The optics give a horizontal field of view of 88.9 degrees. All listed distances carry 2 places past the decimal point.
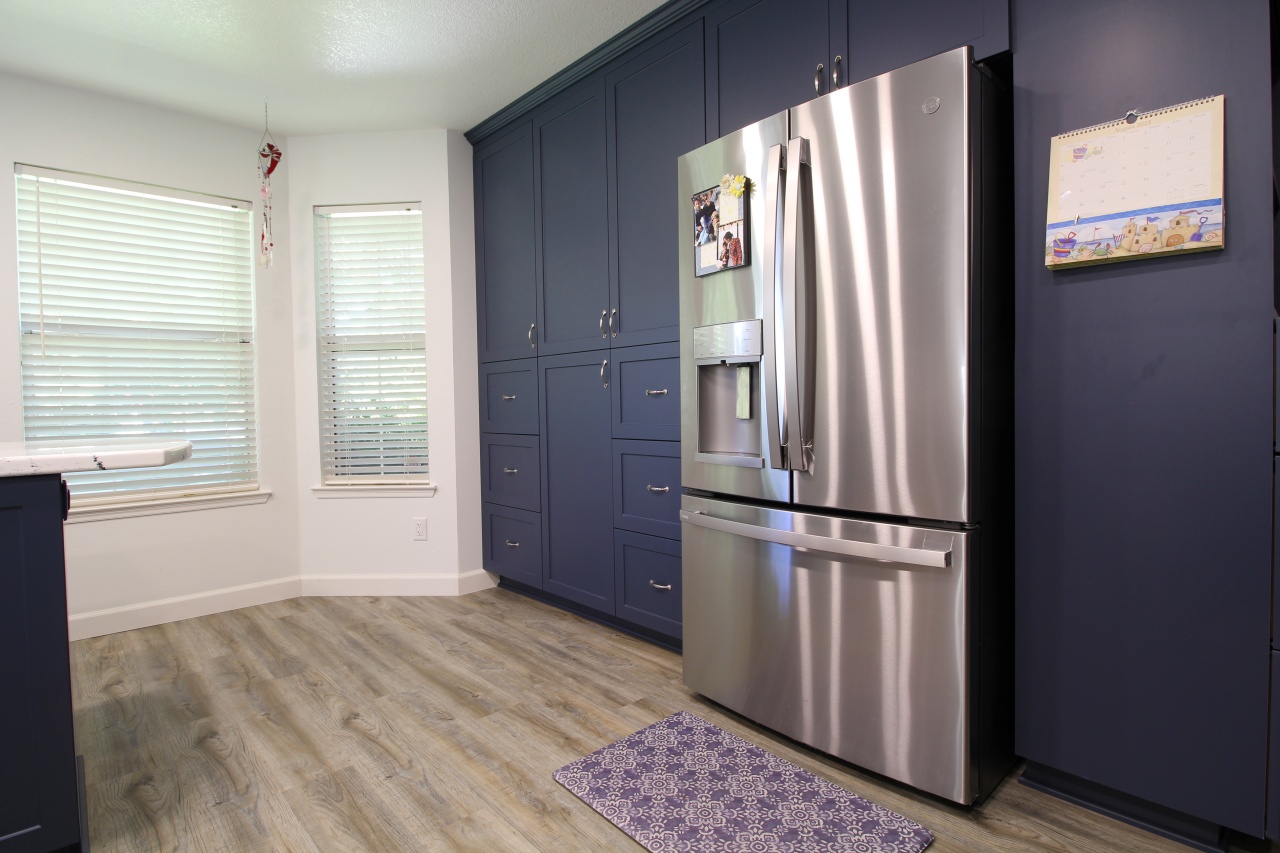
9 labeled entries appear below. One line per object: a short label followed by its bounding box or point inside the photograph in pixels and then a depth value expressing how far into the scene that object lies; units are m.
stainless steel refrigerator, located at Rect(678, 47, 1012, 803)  1.46
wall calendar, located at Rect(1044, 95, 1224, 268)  1.30
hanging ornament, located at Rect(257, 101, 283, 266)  3.12
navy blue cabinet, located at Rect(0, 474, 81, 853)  1.29
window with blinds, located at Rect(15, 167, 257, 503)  2.83
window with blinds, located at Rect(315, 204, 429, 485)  3.48
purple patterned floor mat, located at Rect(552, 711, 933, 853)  1.41
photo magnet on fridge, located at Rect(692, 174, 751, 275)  1.84
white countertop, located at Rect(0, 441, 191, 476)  1.27
